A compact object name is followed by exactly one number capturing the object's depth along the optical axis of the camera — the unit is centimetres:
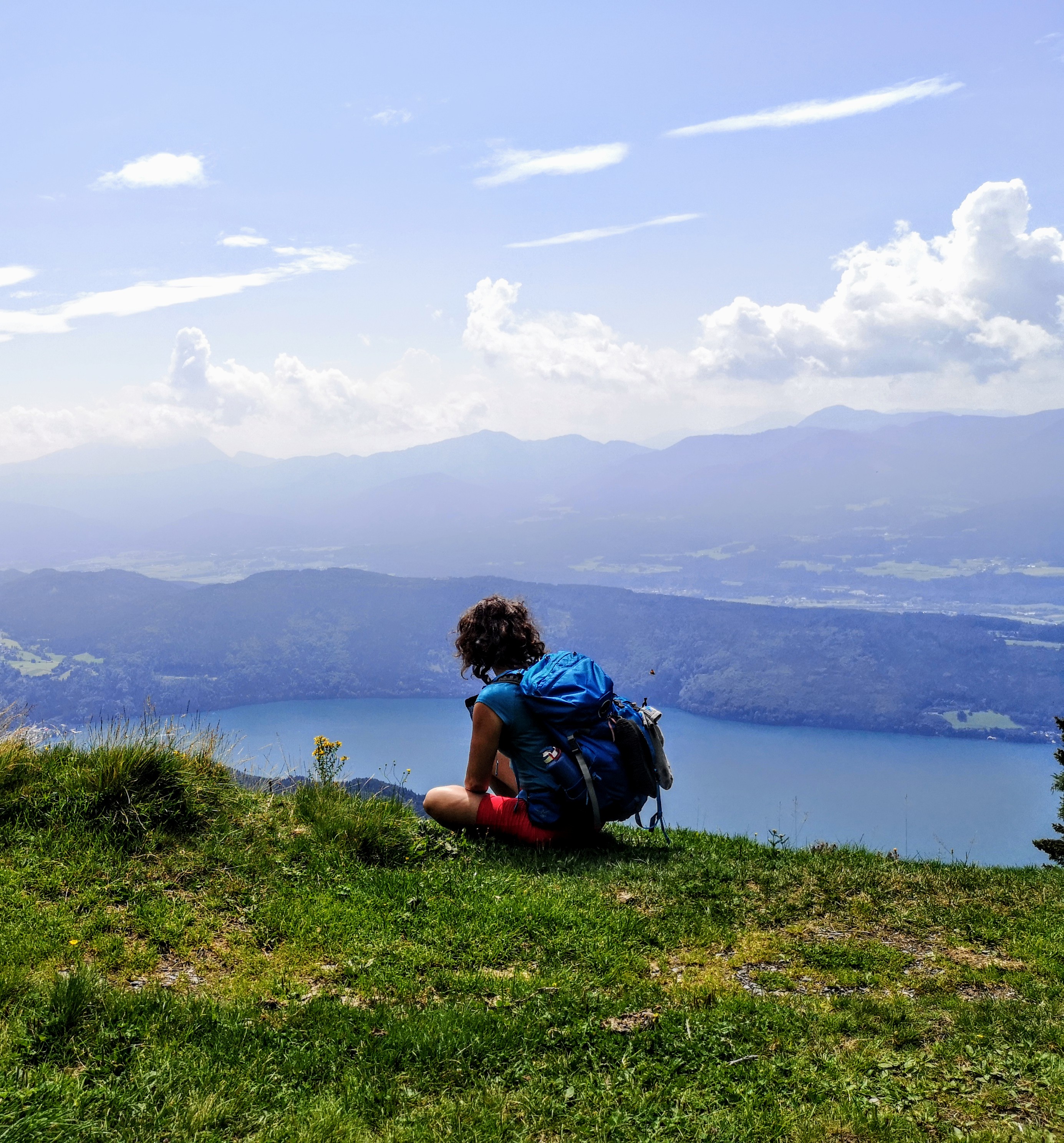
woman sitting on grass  602
